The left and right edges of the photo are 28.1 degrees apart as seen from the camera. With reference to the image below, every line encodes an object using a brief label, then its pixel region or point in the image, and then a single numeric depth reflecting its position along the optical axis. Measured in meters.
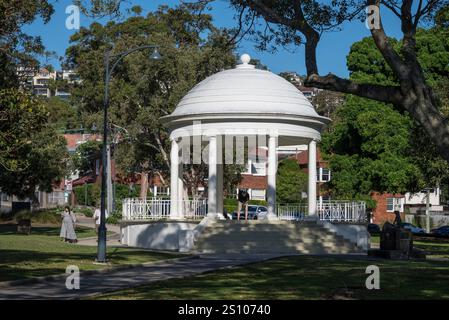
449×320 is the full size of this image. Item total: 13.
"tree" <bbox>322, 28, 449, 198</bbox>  58.47
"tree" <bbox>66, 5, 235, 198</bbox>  54.41
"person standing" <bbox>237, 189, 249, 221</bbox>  41.97
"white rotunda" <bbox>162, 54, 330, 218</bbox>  38.19
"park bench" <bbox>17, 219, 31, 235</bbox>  47.97
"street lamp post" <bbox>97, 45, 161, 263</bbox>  28.09
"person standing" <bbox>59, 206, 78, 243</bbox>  41.12
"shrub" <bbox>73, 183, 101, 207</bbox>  87.60
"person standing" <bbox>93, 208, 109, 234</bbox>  46.63
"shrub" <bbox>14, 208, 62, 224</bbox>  63.25
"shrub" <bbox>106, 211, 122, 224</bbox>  65.94
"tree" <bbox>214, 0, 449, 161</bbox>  19.55
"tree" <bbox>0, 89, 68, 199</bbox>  24.81
